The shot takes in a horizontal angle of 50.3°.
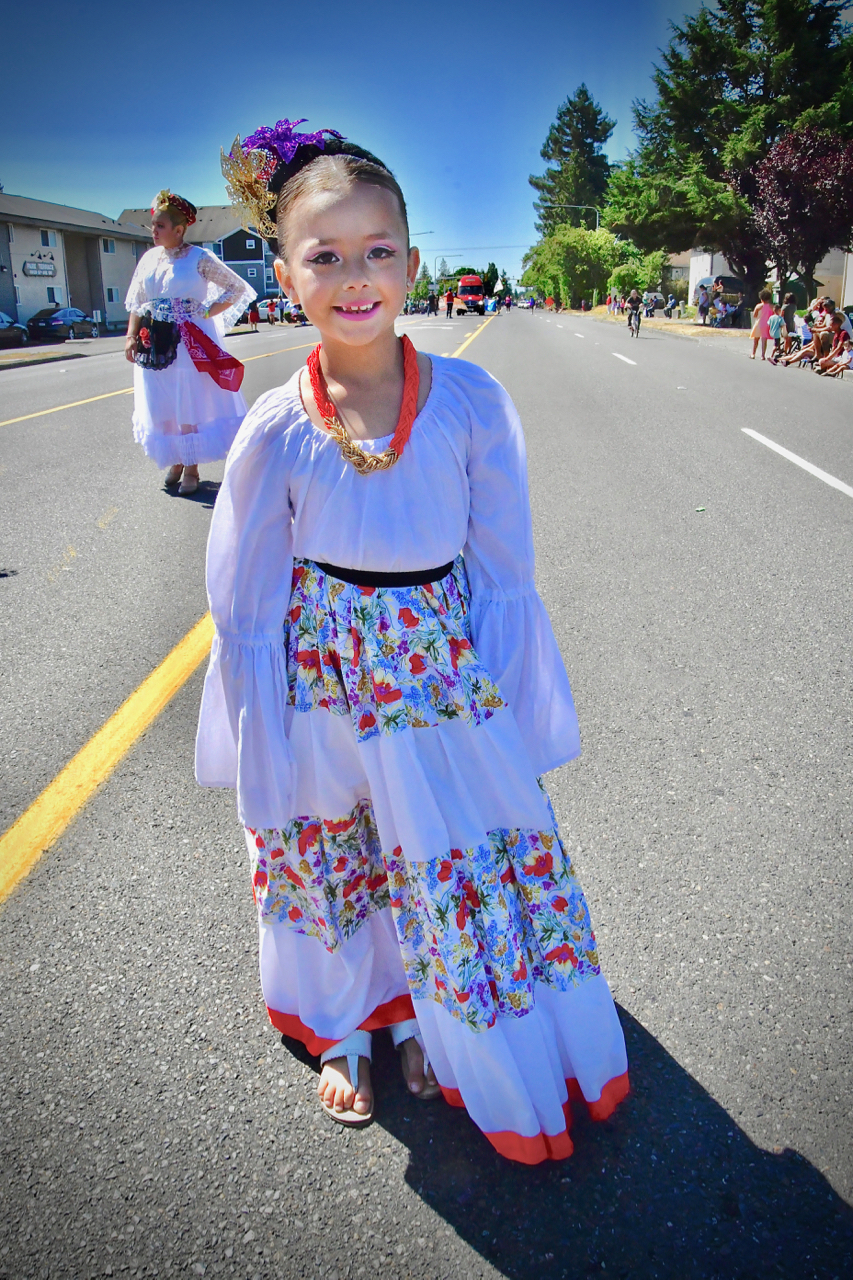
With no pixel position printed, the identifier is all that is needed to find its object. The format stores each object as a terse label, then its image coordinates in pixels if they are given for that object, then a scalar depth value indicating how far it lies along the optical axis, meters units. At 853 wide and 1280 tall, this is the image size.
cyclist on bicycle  31.27
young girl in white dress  1.67
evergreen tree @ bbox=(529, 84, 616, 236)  95.19
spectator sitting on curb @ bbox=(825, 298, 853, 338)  17.48
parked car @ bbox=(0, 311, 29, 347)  30.64
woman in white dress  6.20
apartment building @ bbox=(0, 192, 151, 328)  43.97
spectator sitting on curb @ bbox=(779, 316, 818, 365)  17.98
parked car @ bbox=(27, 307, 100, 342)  35.59
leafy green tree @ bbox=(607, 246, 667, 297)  50.25
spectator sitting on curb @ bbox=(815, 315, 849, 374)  16.88
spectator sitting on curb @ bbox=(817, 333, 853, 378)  16.66
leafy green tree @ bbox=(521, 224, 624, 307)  72.44
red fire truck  66.24
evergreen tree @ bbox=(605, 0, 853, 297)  38.56
